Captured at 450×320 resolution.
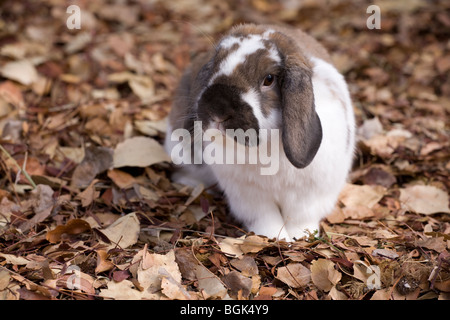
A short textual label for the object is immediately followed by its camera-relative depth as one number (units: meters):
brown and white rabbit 2.80
